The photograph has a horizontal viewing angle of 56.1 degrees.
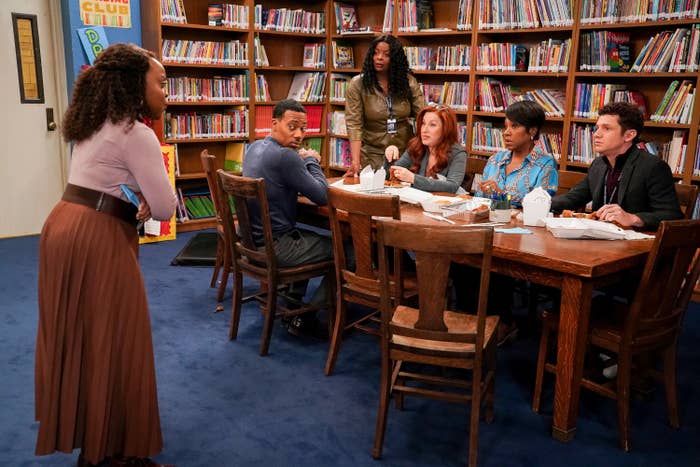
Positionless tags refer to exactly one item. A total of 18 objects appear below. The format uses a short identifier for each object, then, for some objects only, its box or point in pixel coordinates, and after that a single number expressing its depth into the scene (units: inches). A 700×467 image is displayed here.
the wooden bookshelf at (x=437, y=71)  177.9
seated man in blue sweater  128.7
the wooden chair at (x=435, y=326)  82.5
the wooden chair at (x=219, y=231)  144.7
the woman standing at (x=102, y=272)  77.2
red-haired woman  146.3
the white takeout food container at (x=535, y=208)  113.3
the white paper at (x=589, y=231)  104.0
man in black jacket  114.3
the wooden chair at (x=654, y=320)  92.1
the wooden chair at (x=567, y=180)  144.7
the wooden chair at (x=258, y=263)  121.0
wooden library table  92.4
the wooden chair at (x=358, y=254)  104.8
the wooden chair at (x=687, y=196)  126.6
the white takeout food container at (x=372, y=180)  134.8
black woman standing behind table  183.0
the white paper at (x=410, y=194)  129.1
